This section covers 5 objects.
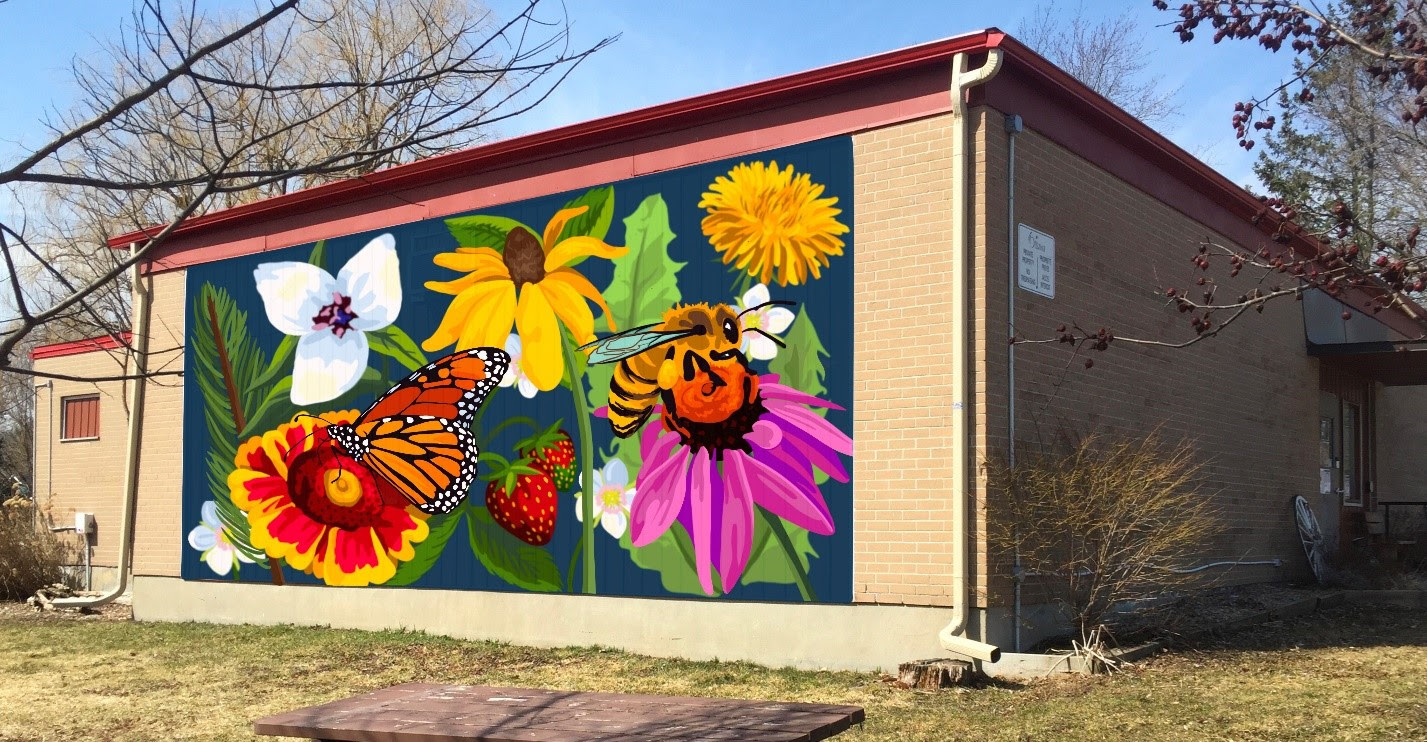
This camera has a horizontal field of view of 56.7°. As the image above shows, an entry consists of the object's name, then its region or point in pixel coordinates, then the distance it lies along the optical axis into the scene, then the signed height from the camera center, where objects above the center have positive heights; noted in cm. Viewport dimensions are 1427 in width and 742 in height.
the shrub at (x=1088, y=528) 999 -62
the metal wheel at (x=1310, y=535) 1595 -105
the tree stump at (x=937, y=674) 914 -159
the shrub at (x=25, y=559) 1788 -168
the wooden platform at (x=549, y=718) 517 -116
